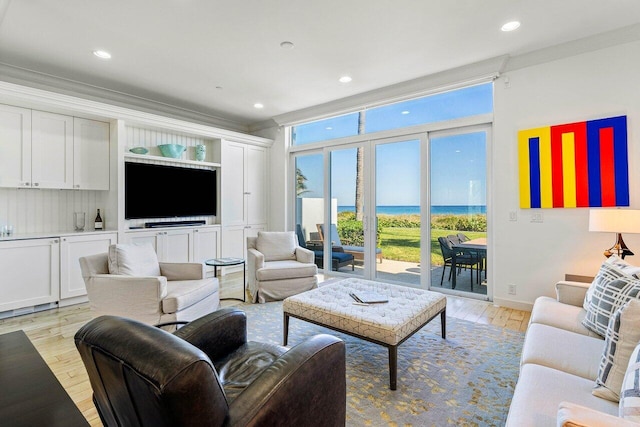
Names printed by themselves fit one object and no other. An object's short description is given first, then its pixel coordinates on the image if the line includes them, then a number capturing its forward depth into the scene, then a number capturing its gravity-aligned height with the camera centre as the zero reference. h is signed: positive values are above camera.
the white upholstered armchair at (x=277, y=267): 3.89 -0.59
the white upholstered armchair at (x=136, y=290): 2.71 -0.62
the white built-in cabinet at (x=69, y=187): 3.47 +0.43
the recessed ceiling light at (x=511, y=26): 2.89 +1.76
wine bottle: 4.21 -0.03
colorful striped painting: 3.04 +0.53
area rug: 1.81 -1.09
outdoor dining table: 4.00 -0.37
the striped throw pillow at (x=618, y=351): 1.22 -0.53
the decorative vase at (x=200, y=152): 5.19 +1.12
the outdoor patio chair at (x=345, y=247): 5.01 -0.45
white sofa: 0.88 -0.70
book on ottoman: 2.55 -0.65
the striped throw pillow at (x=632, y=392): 0.92 -0.55
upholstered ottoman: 2.09 -0.69
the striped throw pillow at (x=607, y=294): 1.64 -0.42
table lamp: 2.52 -0.05
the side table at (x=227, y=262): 3.63 -0.48
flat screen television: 4.41 +0.45
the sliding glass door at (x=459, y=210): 4.01 +0.10
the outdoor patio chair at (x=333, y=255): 5.21 -0.59
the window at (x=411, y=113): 4.00 +1.51
